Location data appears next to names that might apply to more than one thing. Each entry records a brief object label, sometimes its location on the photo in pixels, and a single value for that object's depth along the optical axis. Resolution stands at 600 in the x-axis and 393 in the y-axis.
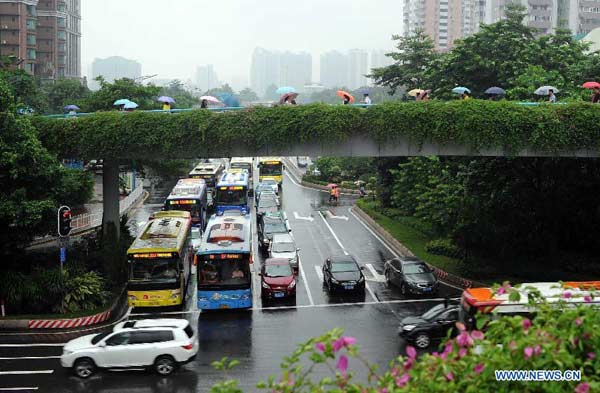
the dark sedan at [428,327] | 21.94
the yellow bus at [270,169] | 64.75
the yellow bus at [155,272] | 26.00
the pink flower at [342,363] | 8.76
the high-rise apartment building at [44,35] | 87.69
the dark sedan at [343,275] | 29.11
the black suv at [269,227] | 38.31
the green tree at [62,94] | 77.00
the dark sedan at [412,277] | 28.55
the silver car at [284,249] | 33.34
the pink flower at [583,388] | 8.31
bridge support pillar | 32.56
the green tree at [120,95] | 48.69
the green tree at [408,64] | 55.03
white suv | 19.73
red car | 28.25
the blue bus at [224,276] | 25.98
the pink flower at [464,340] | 9.28
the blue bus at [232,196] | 45.72
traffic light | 24.78
